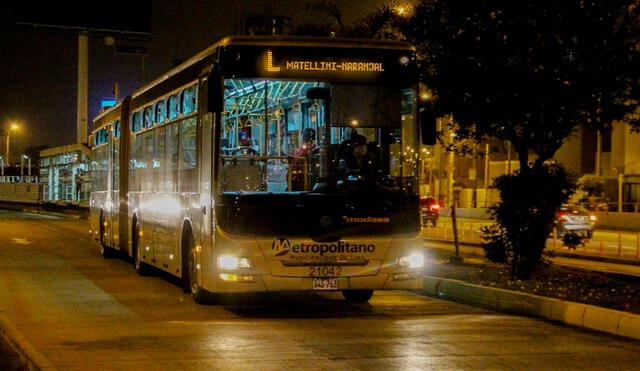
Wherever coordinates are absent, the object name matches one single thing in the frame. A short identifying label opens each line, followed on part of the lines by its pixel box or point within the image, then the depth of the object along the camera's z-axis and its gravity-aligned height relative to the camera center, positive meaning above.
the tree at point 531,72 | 14.99 +1.93
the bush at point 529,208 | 15.98 -0.29
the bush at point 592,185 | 52.59 +0.38
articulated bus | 12.70 +0.31
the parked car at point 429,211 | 40.34 -0.87
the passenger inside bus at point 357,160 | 12.80 +0.41
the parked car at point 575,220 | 31.36 -0.95
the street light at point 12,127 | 109.74 +7.04
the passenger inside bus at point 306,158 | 12.73 +0.42
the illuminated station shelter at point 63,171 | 57.89 +1.11
